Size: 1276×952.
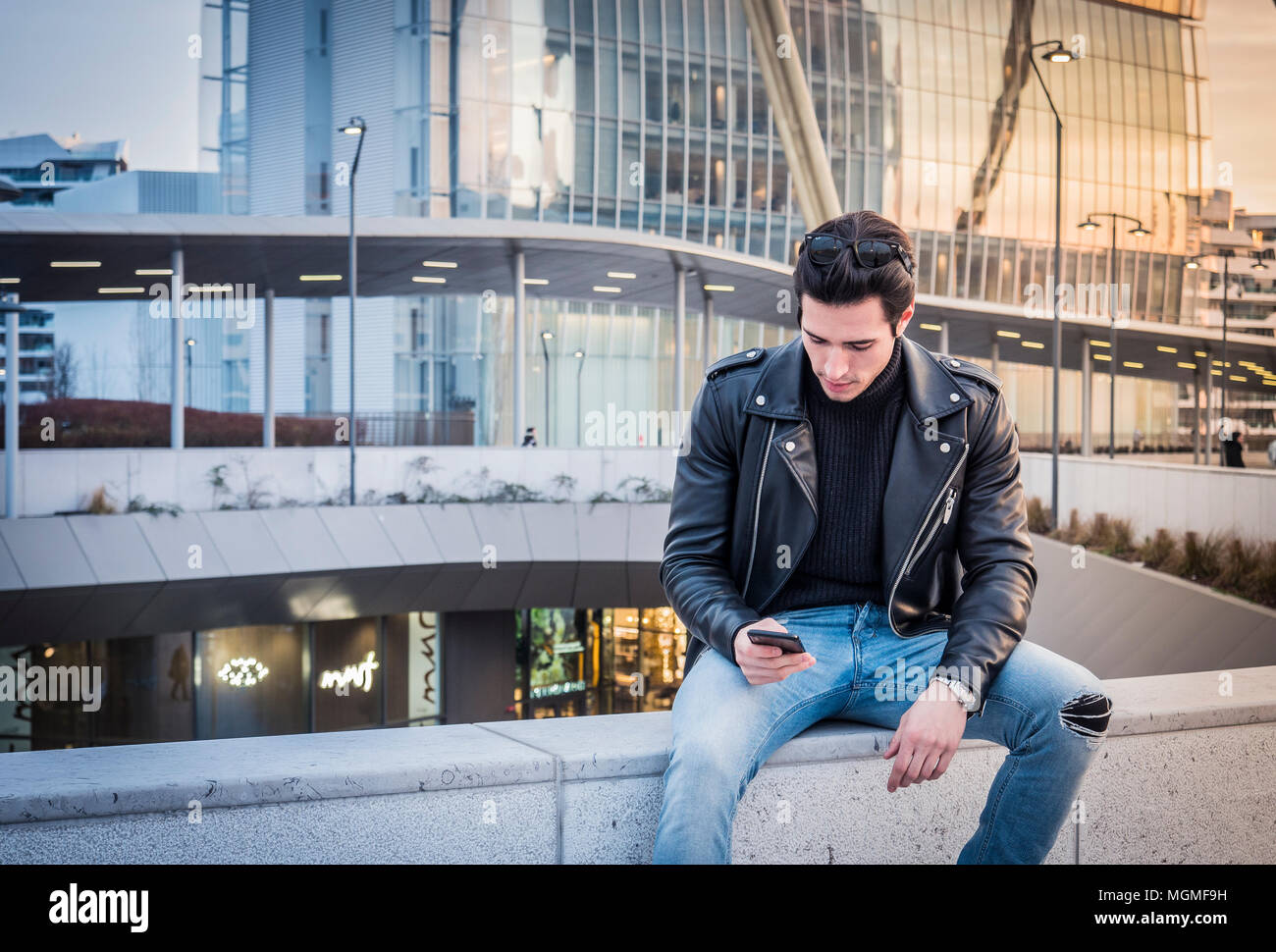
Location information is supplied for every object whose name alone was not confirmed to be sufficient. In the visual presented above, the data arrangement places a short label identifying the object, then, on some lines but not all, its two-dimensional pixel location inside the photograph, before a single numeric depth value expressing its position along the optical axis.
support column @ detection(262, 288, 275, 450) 28.42
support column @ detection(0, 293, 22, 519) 16.50
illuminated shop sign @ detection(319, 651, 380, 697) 24.84
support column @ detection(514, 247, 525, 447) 25.73
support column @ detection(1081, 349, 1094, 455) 39.96
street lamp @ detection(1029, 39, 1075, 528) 20.98
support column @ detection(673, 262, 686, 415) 28.39
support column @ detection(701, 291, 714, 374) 27.13
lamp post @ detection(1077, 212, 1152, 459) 31.35
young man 2.94
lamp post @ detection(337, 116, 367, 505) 21.52
